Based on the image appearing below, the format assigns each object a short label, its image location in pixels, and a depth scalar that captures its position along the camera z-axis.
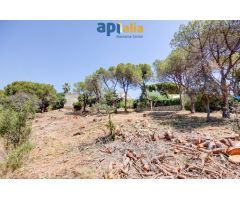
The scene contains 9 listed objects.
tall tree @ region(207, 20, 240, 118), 5.34
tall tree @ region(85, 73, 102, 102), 10.87
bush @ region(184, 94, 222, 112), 7.32
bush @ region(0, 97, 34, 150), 3.63
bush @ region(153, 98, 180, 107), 11.26
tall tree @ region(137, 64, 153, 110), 10.84
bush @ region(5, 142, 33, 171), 3.08
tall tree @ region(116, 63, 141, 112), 9.80
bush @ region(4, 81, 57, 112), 11.66
